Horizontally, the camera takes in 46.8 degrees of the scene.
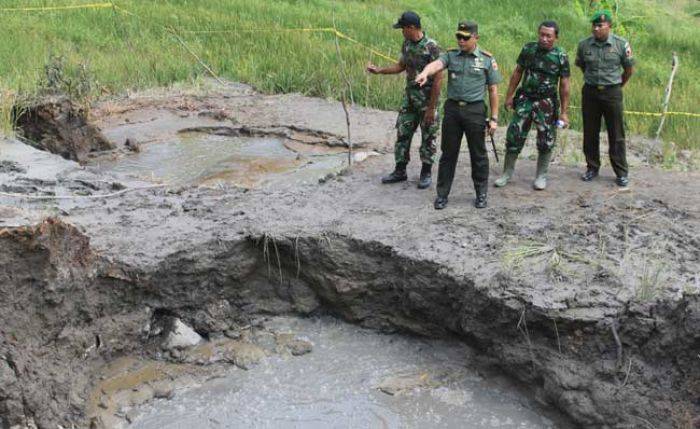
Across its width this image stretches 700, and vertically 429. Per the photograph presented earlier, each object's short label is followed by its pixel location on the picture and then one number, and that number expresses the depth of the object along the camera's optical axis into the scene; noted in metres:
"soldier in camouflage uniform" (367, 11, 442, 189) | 6.09
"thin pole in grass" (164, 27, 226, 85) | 10.60
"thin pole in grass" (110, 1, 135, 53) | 11.71
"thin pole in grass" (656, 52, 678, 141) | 7.76
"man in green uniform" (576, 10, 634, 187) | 6.21
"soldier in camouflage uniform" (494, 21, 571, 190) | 6.15
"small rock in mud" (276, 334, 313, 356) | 5.24
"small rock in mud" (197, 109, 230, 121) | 9.07
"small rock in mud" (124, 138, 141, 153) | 8.06
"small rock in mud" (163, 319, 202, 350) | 5.23
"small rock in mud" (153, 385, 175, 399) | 4.89
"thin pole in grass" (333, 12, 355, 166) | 9.45
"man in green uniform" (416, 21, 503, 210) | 5.71
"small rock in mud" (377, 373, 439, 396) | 4.95
